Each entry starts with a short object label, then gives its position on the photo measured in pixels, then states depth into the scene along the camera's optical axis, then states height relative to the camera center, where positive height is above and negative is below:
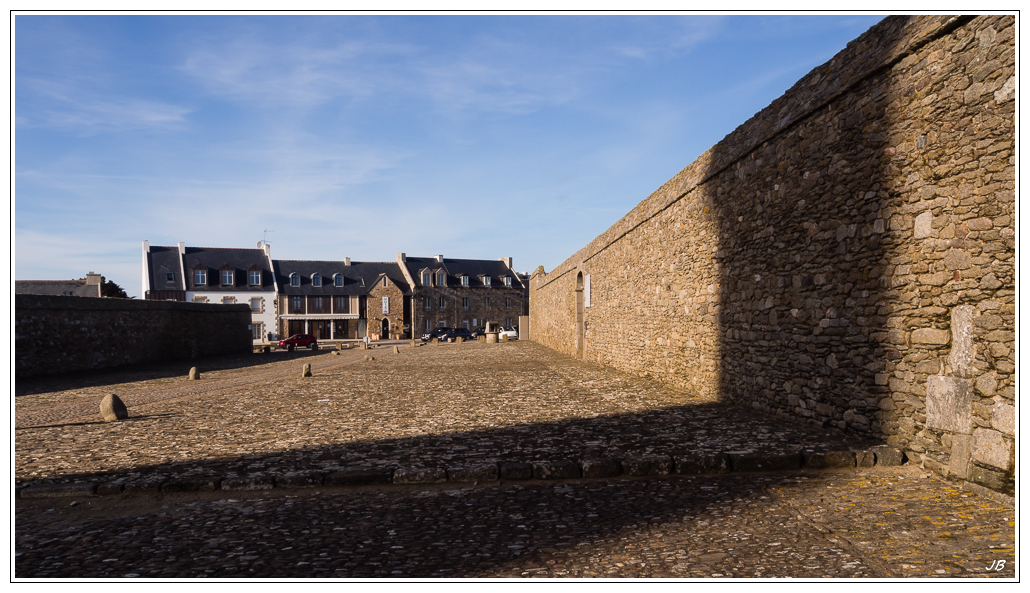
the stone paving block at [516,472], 4.87 -1.51
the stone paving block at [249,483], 4.72 -1.54
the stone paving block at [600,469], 4.92 -1.51
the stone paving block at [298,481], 4.75 -1.53
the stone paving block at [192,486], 4.73 -1.56
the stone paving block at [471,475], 4.85 -1.53
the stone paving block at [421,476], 4.80 -1.52
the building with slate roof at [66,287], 42.31 +0.49
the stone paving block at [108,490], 4.68 -1.57
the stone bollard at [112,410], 8.34 -1.67
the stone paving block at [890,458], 5.01 -1.45
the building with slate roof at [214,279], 48.78 +1.16
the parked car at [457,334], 47.38 -3.59
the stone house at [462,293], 55.56 -0.18
